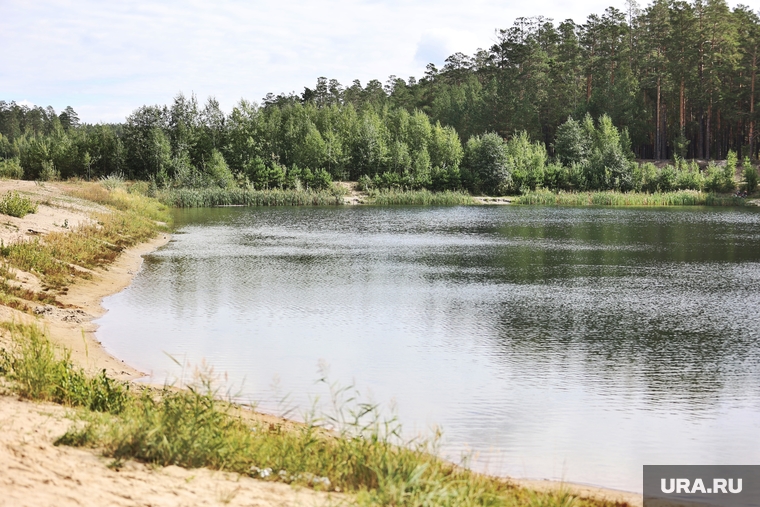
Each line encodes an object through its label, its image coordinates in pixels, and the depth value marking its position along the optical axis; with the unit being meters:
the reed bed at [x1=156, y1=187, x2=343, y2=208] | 65.88
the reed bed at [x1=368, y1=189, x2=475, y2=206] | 70.88
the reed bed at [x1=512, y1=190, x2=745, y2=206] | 67.38
